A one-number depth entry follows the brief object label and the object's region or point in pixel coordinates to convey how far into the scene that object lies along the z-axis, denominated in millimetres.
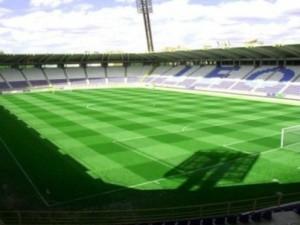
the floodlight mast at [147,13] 89312
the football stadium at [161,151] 17428
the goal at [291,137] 27389
